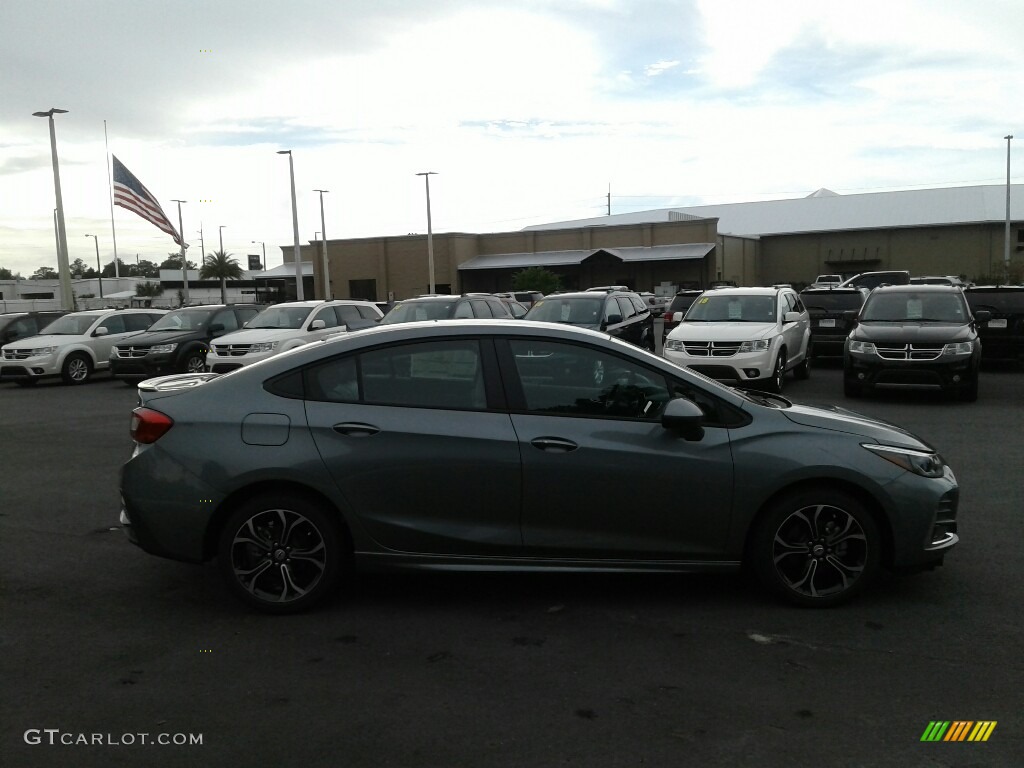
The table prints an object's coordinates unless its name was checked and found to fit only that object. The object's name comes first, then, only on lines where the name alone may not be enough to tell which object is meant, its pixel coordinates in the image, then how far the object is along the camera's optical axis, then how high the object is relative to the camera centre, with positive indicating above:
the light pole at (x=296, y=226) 42.47 +3.25
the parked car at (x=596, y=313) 16.16 -0.53
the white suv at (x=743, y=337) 13.90 -0.94
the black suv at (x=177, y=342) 17.98 -0.90
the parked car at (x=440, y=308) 18.16 -0.40
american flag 33.34 +3.81
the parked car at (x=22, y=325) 22.02 -0.53
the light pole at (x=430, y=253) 53.03 +2.16
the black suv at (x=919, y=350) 13.14 -1.17
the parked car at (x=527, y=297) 40.38 -0.49
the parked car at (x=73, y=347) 19.02 -0.97
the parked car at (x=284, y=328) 16.72 -0.69
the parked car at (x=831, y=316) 18.91 -0.87
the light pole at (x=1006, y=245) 53.26 +1.42
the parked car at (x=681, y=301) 24.29 -0.59
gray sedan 4.85 -1.05
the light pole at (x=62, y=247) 30.67 +1.94
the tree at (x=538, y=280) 54.78 +0.30
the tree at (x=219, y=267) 82.81 +2.81
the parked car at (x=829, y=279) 47.25 -0.23
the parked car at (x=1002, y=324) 16.83 -1.04
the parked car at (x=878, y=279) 36.72 -0.26
